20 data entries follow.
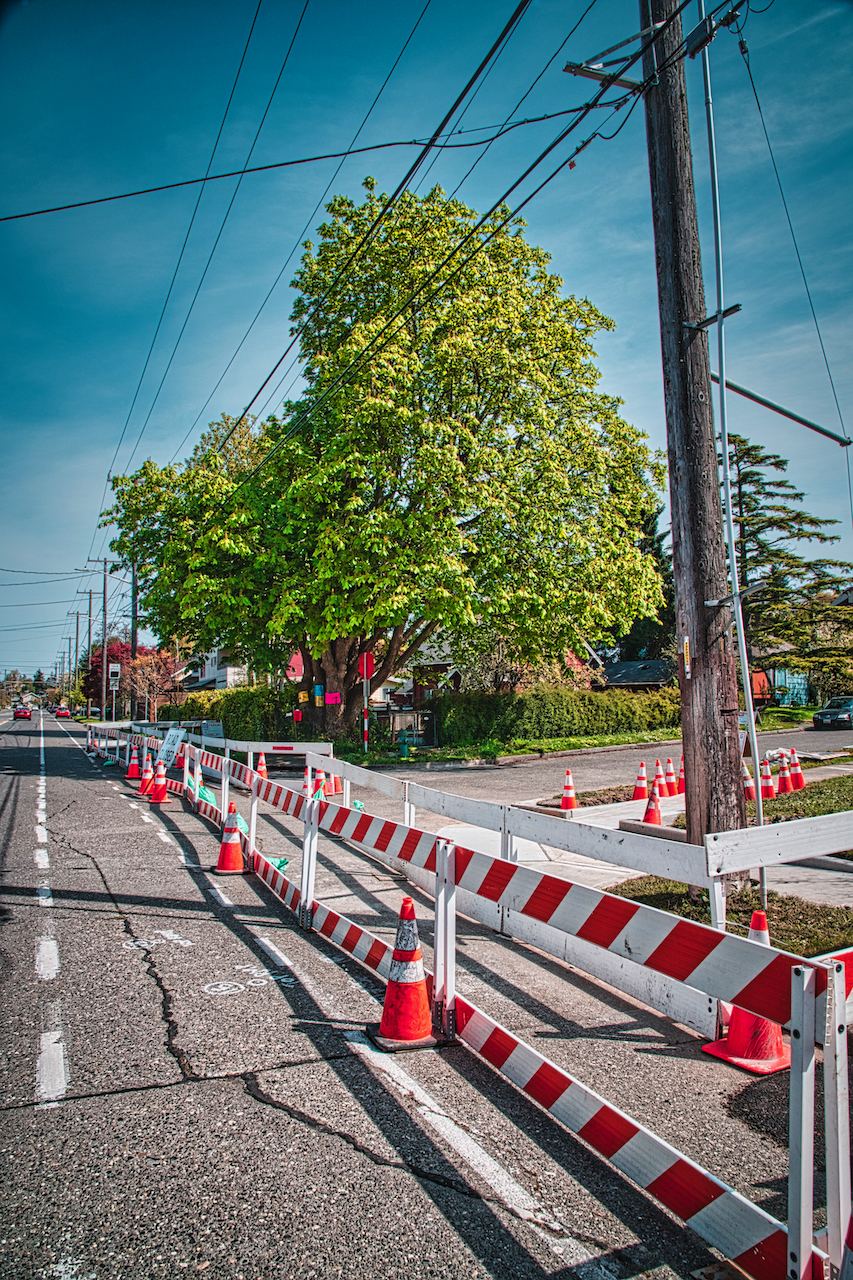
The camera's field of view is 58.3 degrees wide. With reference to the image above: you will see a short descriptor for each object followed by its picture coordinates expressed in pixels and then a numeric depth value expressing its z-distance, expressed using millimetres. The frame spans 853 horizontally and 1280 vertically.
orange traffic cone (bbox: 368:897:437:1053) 4219
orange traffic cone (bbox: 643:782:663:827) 10117
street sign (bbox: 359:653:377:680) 24688
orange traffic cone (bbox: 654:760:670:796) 13102
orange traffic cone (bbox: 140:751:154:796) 15656
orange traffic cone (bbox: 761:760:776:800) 12209
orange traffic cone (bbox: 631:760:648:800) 13297
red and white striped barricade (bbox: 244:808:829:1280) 2268
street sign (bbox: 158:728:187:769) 17156
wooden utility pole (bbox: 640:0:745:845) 6484
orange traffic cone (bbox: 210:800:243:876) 8539
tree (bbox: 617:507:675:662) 53031
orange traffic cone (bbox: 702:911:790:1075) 4105
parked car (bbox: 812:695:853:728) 35562
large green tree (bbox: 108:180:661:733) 21281
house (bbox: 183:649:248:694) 64062
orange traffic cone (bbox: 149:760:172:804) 14289
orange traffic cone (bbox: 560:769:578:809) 12008
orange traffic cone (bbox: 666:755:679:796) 13867
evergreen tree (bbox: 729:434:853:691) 40750
